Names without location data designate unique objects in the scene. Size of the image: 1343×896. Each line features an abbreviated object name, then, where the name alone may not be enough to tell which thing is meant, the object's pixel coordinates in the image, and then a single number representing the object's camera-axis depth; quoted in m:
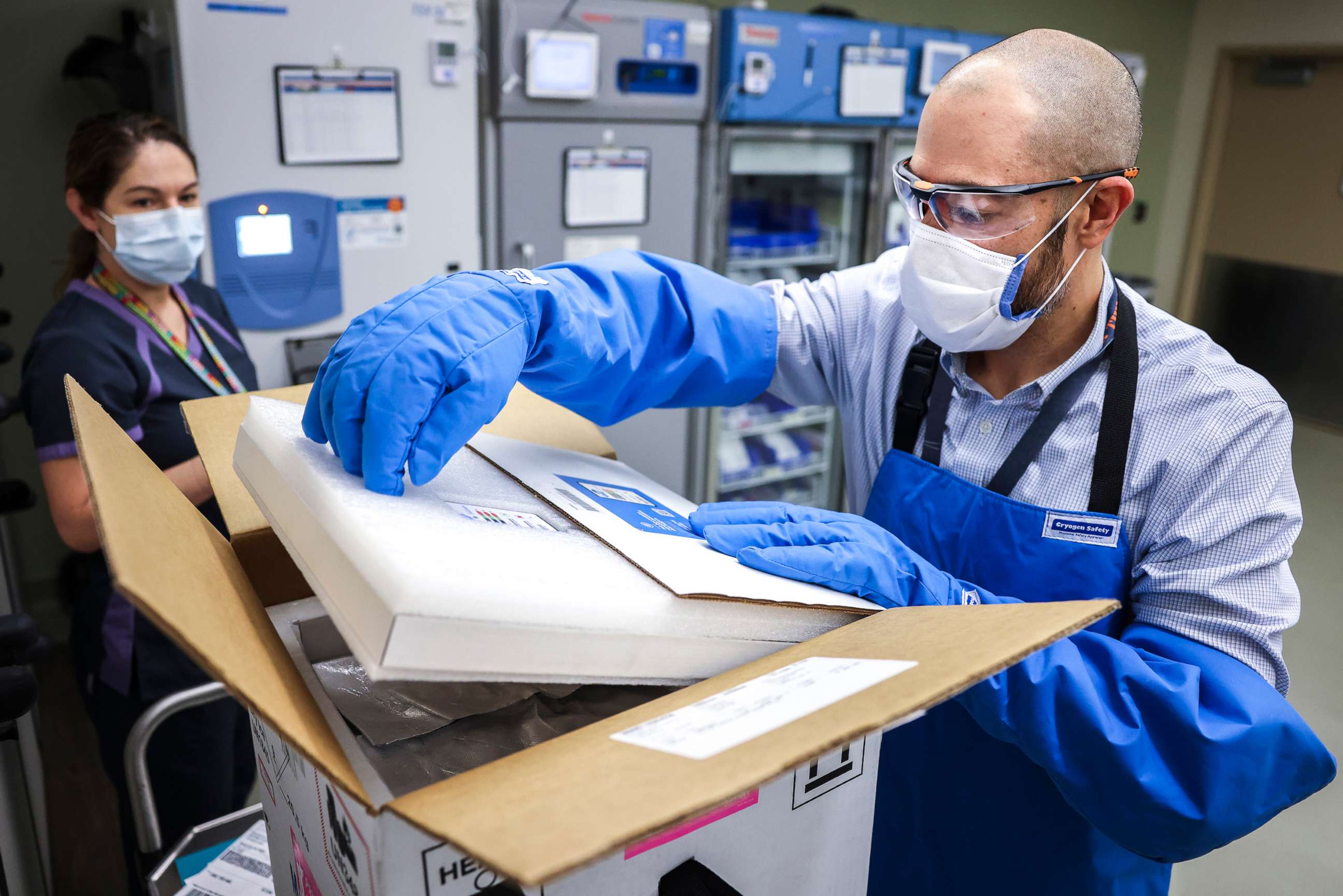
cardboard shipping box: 0.48
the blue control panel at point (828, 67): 2.92
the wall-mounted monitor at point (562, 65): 2.56
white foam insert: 0.59
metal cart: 1.20
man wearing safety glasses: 0.84
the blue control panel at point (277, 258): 2.22
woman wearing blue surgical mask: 1.67
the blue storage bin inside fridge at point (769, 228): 3.38
